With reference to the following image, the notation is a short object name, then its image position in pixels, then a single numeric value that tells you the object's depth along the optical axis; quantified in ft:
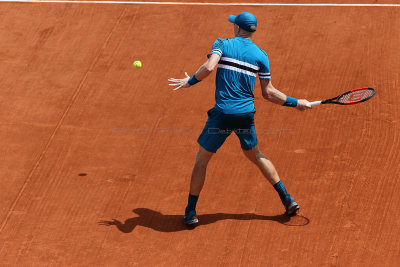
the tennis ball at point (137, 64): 69.76
